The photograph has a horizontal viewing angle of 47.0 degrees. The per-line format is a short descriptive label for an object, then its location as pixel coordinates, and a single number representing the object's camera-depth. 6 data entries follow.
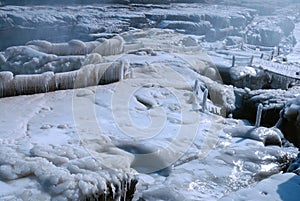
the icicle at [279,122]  8.92
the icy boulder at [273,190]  4.22
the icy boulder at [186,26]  26.53
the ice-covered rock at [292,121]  8.14
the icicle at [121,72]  9.92
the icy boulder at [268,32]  27.17
